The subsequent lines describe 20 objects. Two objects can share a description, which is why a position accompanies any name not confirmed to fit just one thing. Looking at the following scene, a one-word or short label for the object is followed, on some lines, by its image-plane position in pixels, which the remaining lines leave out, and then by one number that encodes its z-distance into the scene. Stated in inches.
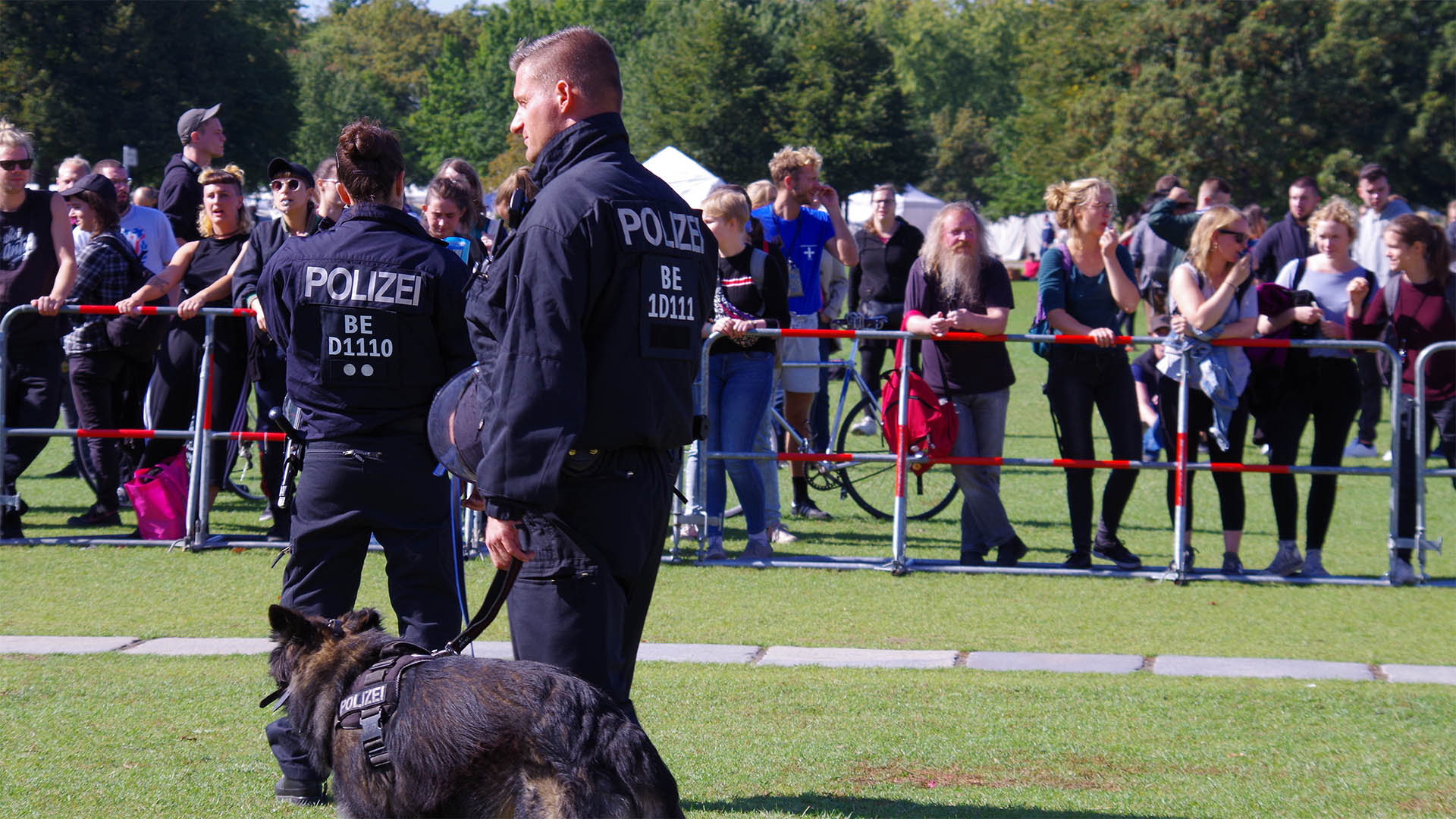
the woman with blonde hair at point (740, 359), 700.0
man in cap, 804.6
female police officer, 356.8
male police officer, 264.5
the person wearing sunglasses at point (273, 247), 554.3
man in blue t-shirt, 820.0
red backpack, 680.4
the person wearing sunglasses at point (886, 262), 983.6
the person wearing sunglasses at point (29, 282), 732.0
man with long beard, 682.2
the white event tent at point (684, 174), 1738.4
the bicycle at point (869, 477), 853.8
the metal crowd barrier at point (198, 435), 703.7
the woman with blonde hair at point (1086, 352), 677.9
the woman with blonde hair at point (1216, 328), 671.1
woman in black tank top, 705.0
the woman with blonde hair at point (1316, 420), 693.3
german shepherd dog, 250.2
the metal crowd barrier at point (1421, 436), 671.1
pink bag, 716.0
